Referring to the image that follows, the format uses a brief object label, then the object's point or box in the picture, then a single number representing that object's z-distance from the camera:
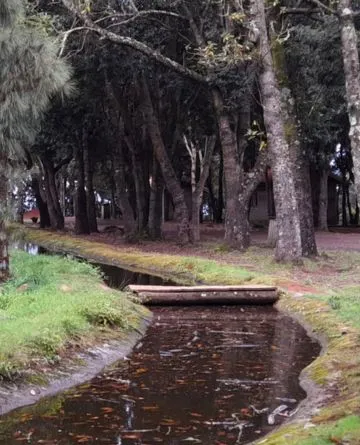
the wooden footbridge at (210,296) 13.63
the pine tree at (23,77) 11.62
